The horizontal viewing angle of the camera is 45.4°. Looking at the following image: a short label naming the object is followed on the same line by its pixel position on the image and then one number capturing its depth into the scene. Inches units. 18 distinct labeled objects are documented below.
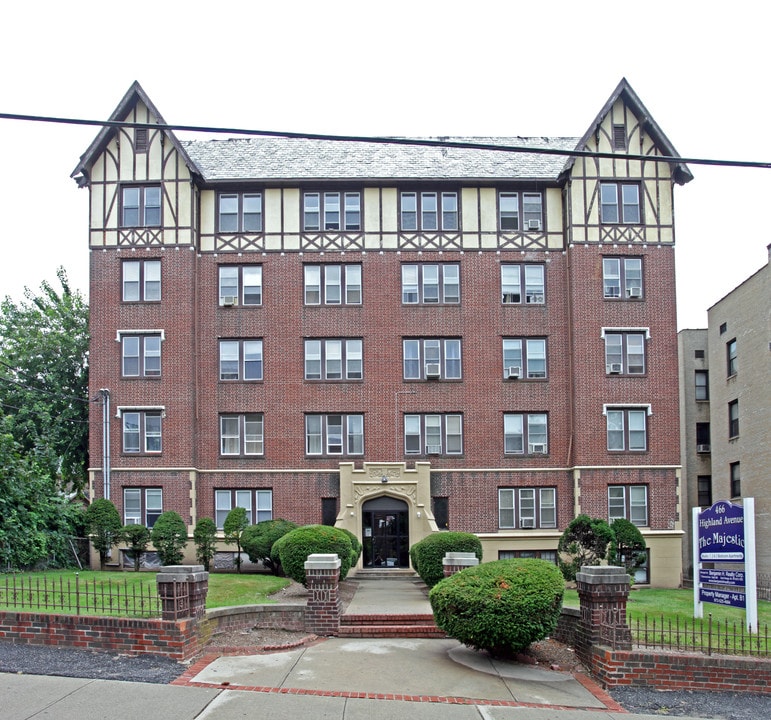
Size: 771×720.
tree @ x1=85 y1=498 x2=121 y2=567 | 1288.1
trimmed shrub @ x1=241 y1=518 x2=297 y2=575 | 1211.2
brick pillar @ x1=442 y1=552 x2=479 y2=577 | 805.2
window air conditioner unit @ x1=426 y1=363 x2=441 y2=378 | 1386.6
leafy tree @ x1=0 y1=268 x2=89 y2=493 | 1504.7
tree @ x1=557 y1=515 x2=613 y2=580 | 1187.9
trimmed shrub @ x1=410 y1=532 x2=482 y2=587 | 1003.3
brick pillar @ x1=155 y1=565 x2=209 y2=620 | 598.5
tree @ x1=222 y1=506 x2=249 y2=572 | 1301.7
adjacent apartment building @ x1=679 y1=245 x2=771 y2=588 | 1486.2
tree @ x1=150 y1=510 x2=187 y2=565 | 1285.7
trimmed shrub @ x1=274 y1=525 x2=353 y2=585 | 910.4
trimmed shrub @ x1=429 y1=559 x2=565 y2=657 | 614.9
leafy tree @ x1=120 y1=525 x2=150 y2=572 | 1289.4
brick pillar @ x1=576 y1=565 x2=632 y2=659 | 594.2
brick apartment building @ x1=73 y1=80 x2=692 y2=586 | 1355.8
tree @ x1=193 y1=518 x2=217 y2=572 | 1305.4
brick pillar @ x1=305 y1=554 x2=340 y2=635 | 719.1
